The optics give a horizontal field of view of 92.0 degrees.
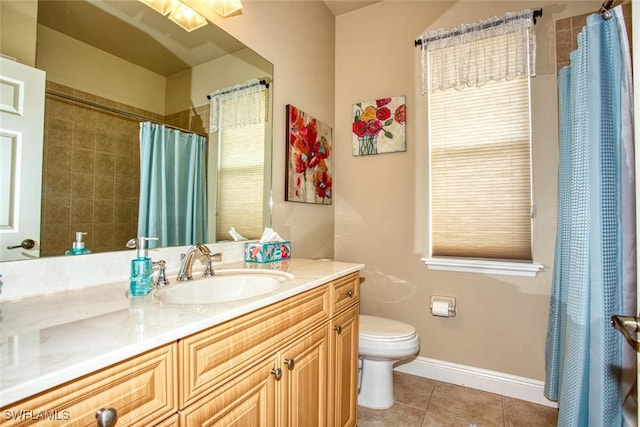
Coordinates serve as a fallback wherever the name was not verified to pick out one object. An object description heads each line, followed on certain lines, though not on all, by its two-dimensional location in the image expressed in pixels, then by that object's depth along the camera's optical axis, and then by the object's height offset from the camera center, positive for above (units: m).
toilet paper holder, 2.04 -0.57
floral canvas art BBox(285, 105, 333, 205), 1.97 +0.42
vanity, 0.50 -0.29
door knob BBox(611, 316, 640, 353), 0.60 -0.21
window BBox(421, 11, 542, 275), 1.94 +0.51
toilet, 1.75 -0.76
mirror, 0.93 +0.41
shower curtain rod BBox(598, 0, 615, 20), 1.20 +0.84
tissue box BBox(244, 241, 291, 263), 1.54 -0.17
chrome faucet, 1.14 -0.17
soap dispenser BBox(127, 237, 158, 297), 0.91 -0.18
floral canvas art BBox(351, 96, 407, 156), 2.28 +0.72
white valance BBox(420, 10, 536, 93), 1.91 +1.10
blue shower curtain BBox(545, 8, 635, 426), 1.12 -0.04
